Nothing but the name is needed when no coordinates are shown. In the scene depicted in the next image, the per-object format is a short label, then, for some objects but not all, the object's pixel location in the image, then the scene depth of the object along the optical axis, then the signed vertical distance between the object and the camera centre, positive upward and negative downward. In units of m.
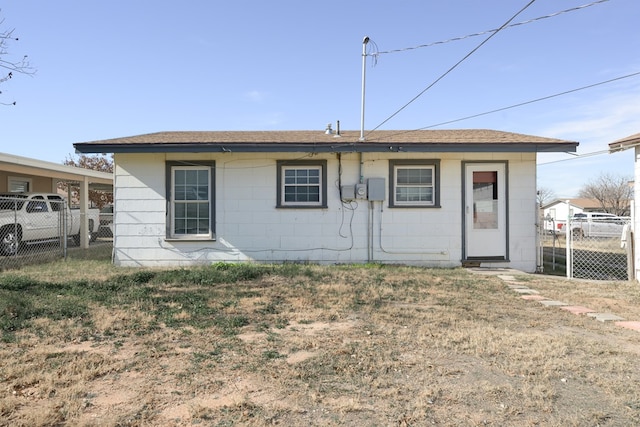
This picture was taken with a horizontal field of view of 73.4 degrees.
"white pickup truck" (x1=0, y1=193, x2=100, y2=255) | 11.96 -0.20
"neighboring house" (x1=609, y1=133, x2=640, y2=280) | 8.23 +0.36
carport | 12.59 +1.40
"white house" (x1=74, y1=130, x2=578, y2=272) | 10.23 +0.00
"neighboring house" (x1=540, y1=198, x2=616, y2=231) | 49.89 +1.08
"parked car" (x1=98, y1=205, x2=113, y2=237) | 21.28 -0.56
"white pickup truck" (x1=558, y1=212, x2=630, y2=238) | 23.05 -0.94
